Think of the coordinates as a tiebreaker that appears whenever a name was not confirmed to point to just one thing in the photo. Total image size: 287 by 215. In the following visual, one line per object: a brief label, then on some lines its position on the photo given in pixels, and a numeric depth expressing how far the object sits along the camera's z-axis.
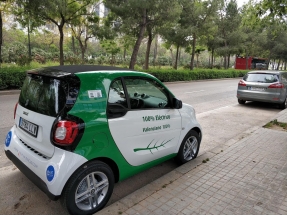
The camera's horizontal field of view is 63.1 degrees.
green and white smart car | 2.28
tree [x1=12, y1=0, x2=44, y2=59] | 11.87
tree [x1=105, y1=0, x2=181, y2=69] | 16.68
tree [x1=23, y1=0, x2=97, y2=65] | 11.86
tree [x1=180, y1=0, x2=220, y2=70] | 22.97
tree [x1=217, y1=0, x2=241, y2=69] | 32.66
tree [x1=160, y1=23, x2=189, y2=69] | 22.38
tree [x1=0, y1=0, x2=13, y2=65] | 12.44
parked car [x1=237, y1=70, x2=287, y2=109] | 9.16
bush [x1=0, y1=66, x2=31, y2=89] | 10.48
